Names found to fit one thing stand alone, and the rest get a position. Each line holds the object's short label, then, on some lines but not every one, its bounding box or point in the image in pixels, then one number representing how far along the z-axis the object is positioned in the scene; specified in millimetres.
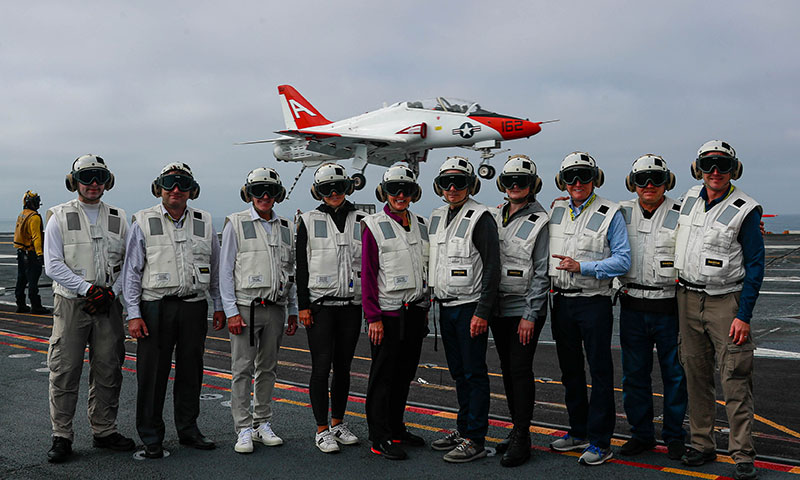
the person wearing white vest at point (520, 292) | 4707
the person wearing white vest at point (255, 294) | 5105
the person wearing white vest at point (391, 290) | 4879
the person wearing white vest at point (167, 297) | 4906
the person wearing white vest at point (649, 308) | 4762
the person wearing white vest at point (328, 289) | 5020
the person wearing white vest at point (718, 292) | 4355
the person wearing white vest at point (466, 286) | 4707
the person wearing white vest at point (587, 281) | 4652
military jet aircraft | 29547
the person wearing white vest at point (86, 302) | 4863
